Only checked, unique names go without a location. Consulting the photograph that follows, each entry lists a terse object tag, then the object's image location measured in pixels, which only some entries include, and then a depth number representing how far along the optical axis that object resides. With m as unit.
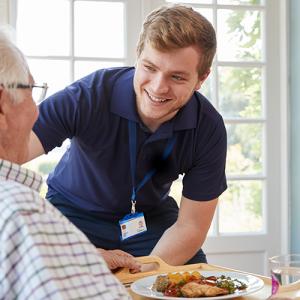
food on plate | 1.44
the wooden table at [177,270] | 1.38
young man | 1.88
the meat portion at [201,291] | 1.43
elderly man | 1.09
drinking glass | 1.38
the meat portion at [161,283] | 1.48
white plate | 1.43
